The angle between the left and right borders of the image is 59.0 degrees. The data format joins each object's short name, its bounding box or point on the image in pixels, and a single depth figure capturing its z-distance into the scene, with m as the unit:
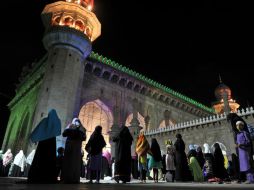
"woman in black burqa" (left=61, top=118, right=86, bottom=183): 5.82
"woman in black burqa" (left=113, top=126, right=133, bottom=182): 6.96
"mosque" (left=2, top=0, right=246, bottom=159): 17.88
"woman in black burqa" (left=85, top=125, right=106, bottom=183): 6.71
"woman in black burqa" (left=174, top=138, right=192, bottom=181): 8.68
